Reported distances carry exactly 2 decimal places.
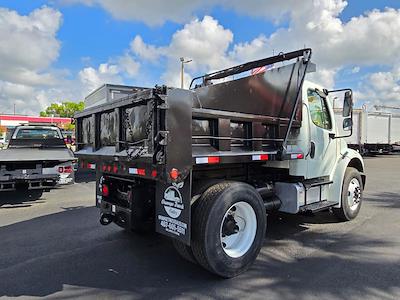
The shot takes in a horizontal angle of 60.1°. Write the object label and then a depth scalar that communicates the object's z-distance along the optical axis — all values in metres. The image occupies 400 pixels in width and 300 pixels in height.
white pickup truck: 7.87
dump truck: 3.53
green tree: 90.06
